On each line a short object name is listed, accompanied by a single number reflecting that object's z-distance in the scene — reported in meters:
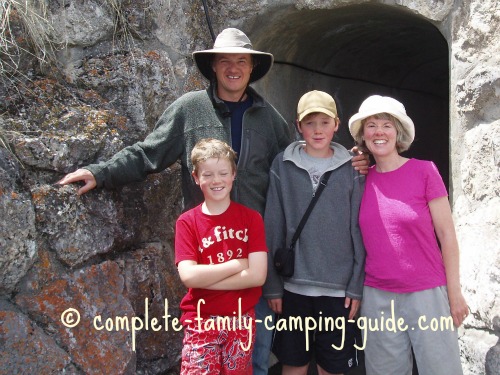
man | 2.23
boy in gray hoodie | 2.11
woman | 1.97
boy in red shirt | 1.95
